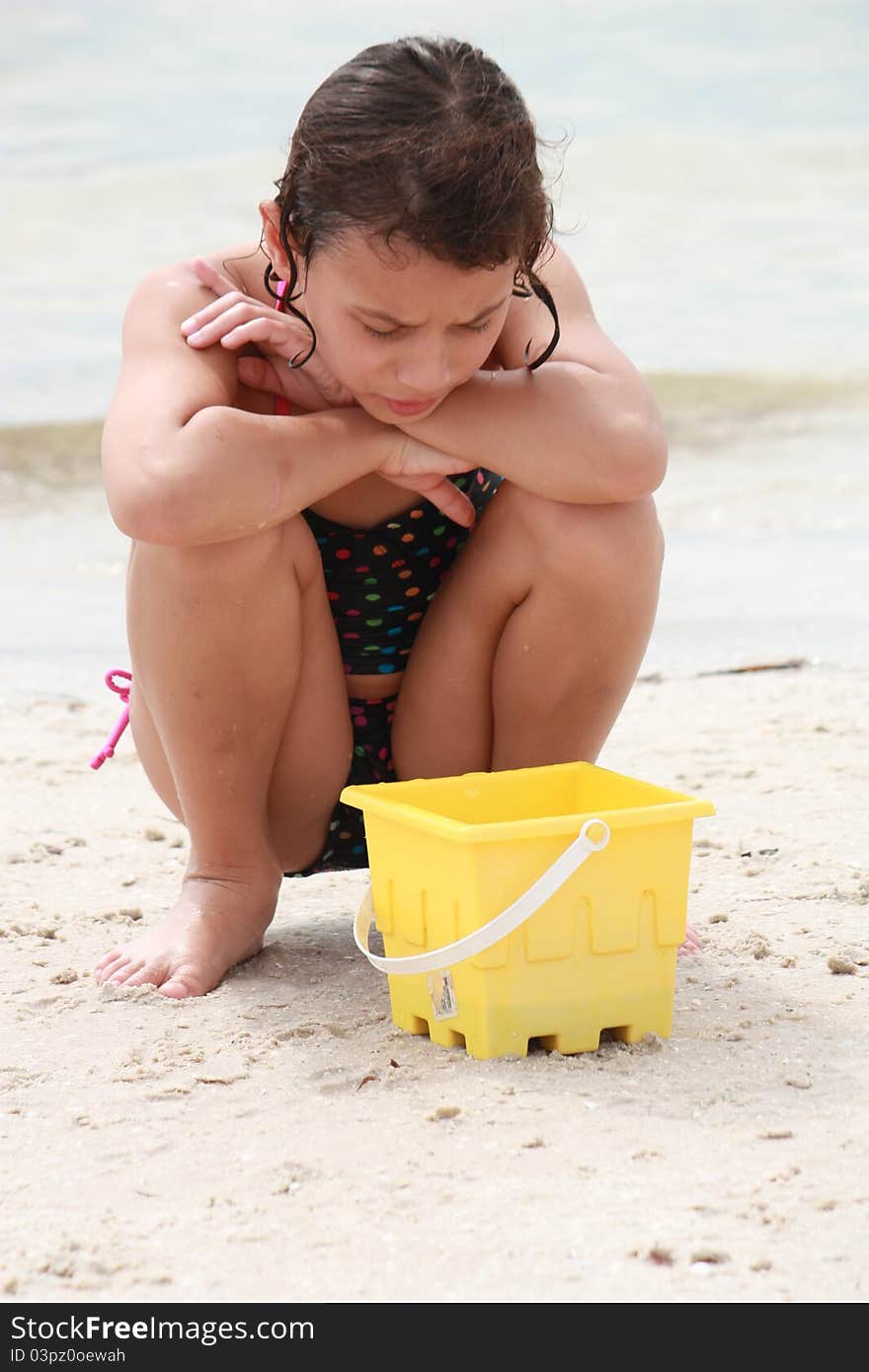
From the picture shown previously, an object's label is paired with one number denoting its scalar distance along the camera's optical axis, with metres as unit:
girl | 3.07
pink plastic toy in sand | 3.45
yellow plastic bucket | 3.01
